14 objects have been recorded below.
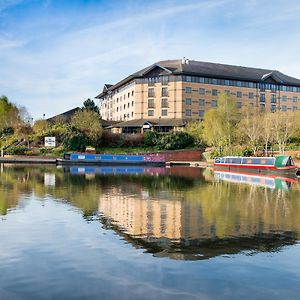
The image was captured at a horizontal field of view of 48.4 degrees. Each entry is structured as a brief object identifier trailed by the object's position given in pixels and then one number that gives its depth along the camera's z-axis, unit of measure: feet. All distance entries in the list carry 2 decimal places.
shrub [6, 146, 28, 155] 150.98
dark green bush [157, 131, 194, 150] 161.78
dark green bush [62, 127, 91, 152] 151.69
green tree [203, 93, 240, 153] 143.75
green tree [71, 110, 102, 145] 156.78
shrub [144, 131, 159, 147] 165.99
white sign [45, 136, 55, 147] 156.78
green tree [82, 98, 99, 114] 239.37
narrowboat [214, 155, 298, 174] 93.92
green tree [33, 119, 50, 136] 169.52
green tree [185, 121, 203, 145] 163.61
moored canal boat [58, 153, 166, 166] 132.39
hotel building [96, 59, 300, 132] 184.89
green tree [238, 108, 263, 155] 131.20
